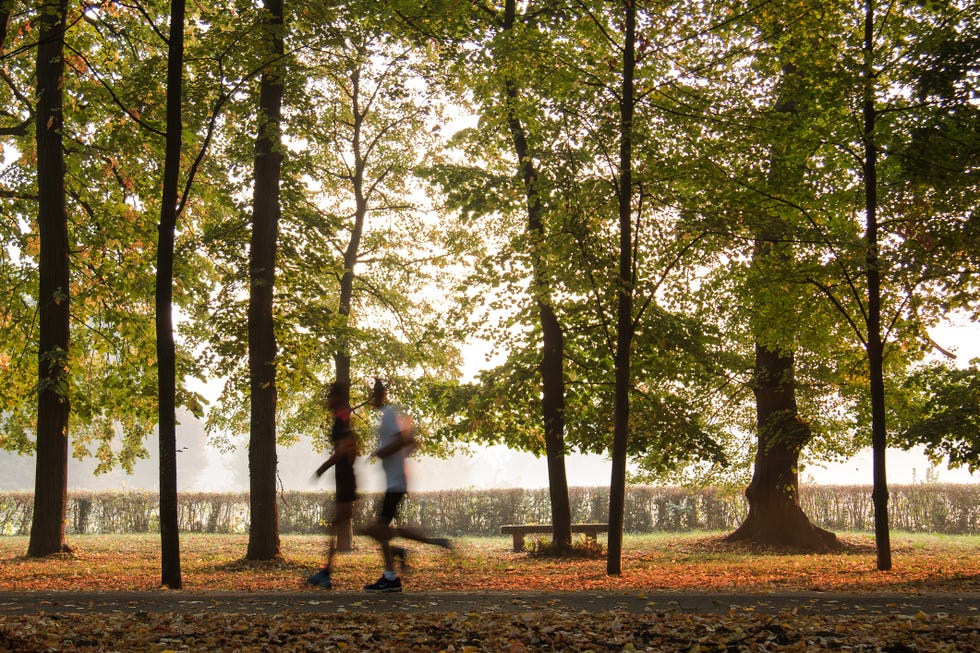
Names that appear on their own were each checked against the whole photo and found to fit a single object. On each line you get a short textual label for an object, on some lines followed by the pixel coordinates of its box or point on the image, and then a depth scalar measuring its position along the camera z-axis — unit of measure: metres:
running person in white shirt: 8.23
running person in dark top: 8.60
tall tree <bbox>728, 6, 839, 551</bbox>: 12.16
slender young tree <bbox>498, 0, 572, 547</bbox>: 16.64
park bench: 20.41
